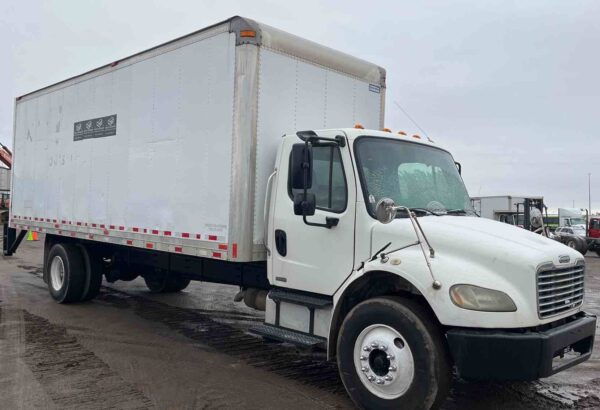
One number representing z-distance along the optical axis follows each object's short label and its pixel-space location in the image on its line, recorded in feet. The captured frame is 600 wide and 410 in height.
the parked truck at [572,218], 122.28
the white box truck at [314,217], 12.84
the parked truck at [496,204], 87.10
